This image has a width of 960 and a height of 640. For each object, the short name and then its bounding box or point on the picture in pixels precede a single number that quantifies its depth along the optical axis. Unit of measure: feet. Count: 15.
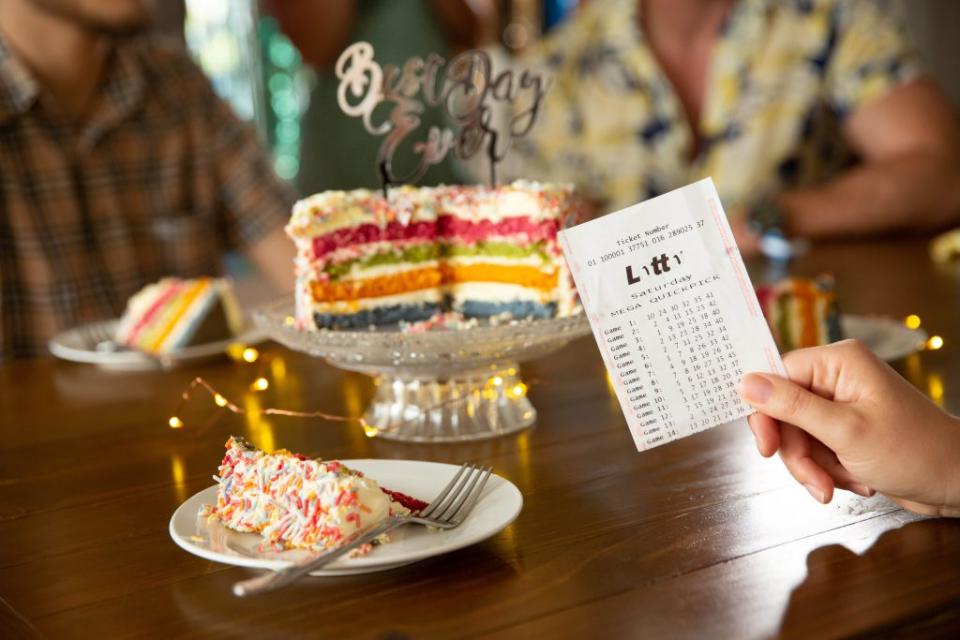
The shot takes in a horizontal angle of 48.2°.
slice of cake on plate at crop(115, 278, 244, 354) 6.41
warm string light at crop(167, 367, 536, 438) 4.72
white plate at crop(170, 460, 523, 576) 2.99
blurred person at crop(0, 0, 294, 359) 9.35
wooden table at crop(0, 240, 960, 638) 2.82
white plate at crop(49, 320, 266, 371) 6.26
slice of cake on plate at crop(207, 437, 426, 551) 3.06
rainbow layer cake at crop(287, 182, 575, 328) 5.56
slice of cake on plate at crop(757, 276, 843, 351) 5.59
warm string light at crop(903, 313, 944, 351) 5.51
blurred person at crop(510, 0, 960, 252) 10.77
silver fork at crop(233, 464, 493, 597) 2.80
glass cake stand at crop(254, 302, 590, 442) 4.53
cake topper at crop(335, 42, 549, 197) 5.02
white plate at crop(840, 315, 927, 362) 5.43
